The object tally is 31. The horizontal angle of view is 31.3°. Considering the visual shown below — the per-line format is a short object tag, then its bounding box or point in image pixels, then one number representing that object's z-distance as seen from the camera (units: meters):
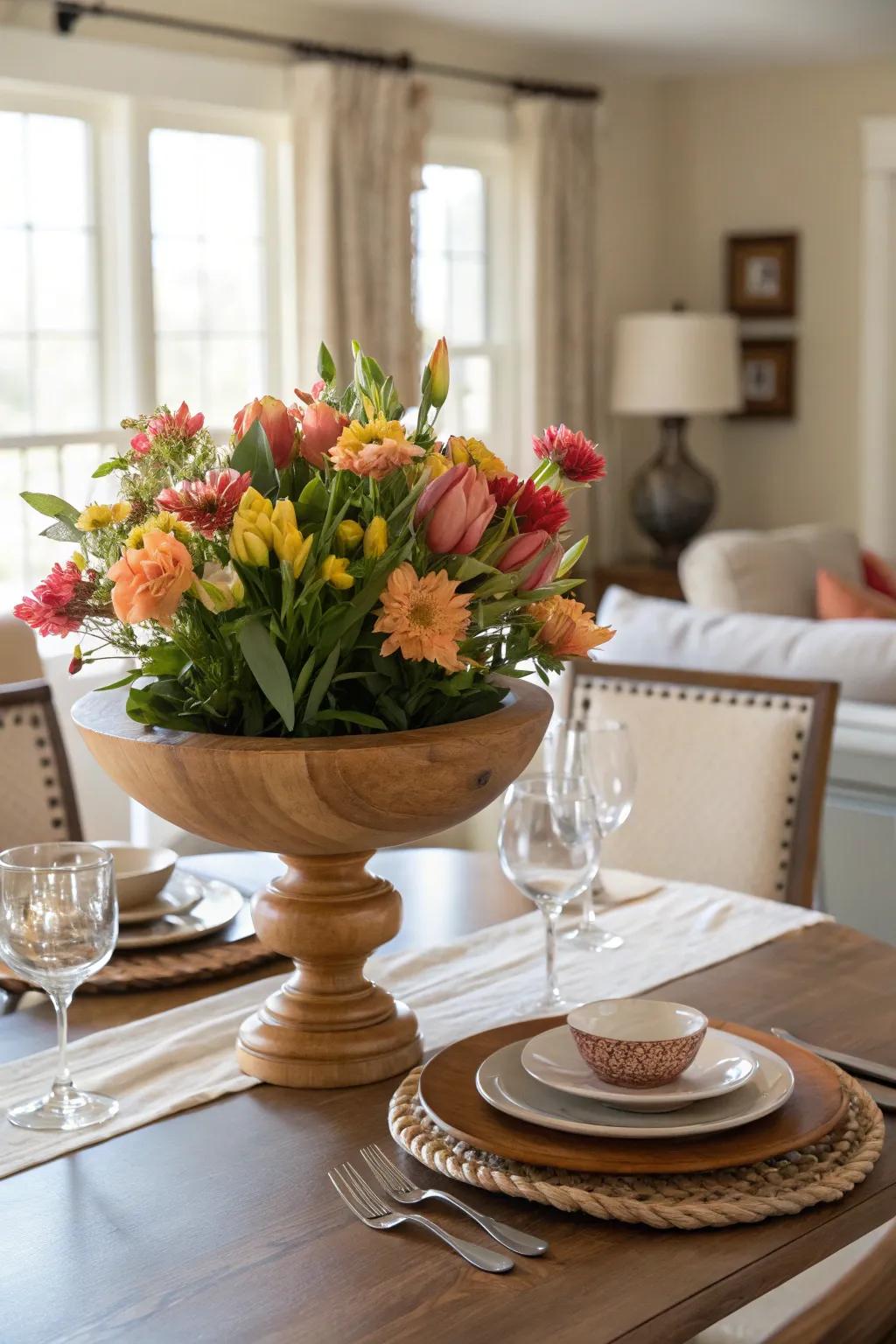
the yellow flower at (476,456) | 1.32
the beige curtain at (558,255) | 6.18
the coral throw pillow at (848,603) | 4.10
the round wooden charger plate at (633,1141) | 1.11
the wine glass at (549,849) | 1.48
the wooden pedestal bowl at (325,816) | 1.22
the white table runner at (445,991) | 1.31
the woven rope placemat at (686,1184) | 1.07
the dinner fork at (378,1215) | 1.02
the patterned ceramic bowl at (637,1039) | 1.17
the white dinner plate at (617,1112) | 1.13
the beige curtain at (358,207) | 5.21
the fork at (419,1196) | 1.04
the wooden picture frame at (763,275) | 6.87
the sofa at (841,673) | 3.01
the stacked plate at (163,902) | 1.68
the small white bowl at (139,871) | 1.73
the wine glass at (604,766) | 1.77
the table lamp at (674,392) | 6.21
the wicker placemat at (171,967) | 1.55
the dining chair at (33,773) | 2.09
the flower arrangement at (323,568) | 1.21
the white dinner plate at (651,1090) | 1.16
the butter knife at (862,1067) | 1.29
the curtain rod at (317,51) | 4.52
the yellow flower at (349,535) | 1.23
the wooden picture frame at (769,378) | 6.93
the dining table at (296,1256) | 0.96
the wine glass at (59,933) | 1.25
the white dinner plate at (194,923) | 1.66
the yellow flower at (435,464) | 1.28
